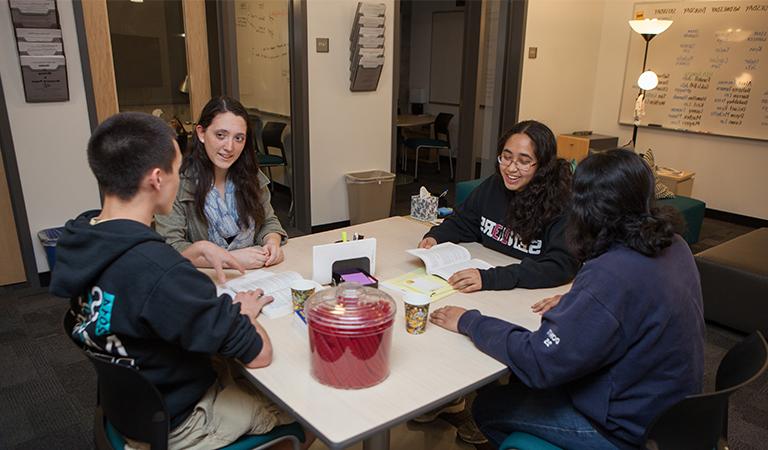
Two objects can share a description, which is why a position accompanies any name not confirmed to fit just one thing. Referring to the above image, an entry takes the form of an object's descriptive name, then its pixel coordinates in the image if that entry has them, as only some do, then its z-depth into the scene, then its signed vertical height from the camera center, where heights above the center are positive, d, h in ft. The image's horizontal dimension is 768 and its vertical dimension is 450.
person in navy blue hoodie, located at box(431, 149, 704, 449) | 3.91 -1.70
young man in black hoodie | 3.72 -1.51
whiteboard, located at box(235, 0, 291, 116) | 13.37 +0.41
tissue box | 8.31 -1.95
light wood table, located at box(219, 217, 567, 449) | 3.67 -2.21
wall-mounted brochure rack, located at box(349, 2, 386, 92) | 13.66 +0.72
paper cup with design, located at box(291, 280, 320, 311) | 5.05 -1.95
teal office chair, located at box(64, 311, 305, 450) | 3.76 -2.40
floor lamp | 15.87 +1.30
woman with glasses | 5.87 -1.64
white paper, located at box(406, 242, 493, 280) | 6.16 -2.07
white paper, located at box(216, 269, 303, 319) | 5.14 -2.11
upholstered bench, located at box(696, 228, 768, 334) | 9.39 -3.48
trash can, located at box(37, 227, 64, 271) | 10.54 -3.19
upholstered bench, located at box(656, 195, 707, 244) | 13.60 -3.18
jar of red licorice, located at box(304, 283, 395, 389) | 3.88 -1.83
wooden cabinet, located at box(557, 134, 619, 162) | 18.35 -2.16
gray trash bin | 14.43 -3.10
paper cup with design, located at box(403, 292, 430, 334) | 4.72 -1.99
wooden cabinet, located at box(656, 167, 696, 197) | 15.49 -2.76
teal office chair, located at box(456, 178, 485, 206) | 11.50 -2.29
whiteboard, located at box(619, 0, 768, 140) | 15.74 +0.37
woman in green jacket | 6.42 -1.50
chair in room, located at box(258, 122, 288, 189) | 14.98 -1.93
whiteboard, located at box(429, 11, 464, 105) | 23.50 +0.78
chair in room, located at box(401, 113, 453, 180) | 20.70 -2.47
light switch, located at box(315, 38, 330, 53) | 13.33 +0.67
